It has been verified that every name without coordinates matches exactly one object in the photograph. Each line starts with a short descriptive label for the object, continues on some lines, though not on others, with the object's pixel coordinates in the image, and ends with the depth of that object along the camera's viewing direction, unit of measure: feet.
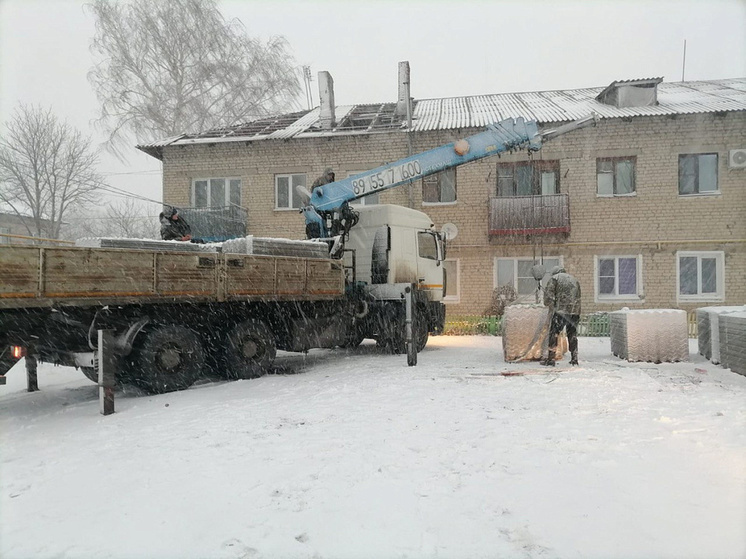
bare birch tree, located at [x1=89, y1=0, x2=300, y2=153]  76.79
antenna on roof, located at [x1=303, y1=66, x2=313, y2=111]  89.15
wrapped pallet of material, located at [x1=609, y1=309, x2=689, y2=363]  29.43
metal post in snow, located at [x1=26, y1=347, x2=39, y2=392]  24.15
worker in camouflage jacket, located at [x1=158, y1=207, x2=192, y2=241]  29.25
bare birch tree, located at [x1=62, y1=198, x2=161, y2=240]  113.76
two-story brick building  55.42
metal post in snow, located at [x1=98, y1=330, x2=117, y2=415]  19.16
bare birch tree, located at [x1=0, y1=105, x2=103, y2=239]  69.97
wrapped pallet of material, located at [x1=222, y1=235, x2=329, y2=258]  26.99
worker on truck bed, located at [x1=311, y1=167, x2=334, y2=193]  35.45
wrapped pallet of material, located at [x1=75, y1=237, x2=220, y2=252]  21.76
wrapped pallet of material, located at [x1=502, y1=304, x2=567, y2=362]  29.40
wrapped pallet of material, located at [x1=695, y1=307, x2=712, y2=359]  30.50
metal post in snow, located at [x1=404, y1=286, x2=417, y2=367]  28.94
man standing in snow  28.07
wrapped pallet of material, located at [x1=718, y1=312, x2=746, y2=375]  25.72
